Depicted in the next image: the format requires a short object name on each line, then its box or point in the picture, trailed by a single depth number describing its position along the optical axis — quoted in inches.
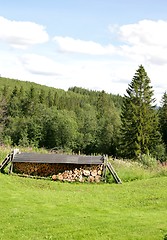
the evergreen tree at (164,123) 2357.3
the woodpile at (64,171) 797.9
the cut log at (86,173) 804.1
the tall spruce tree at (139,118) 1955.0
